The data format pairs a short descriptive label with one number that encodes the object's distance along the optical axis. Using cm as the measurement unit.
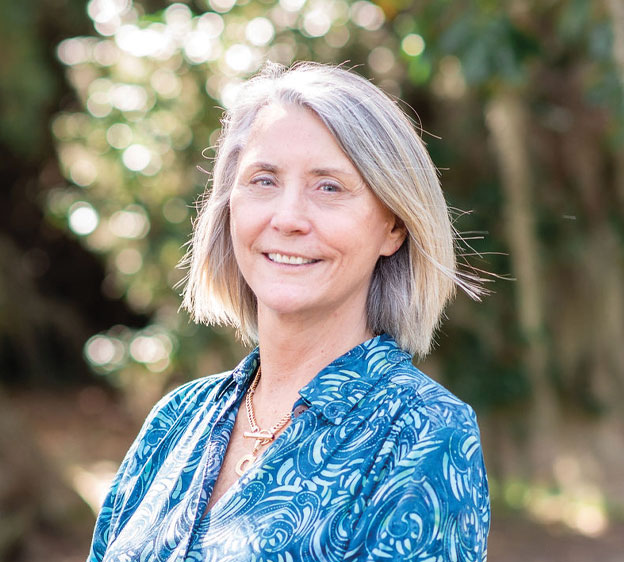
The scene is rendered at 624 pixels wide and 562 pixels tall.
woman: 148
